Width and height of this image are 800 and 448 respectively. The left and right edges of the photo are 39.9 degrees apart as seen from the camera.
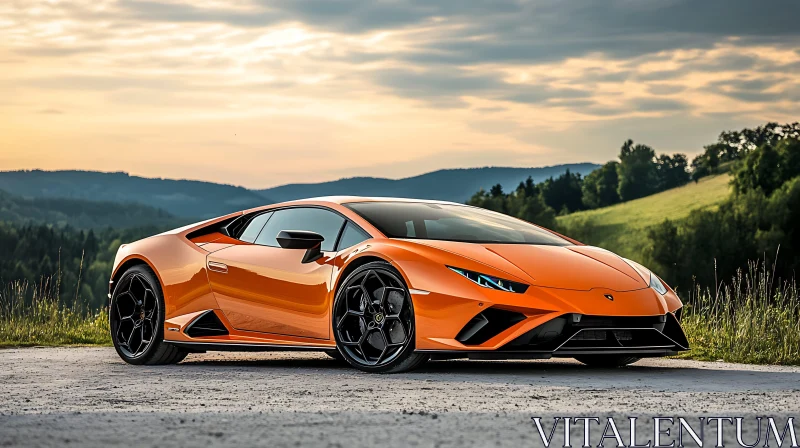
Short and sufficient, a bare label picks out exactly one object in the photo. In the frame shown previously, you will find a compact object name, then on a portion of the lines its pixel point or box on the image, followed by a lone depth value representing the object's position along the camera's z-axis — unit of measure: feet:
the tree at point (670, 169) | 485.56
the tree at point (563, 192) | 478.59
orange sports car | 24.04
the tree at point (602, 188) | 478.02
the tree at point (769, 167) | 283.18
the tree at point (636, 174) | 466.70
